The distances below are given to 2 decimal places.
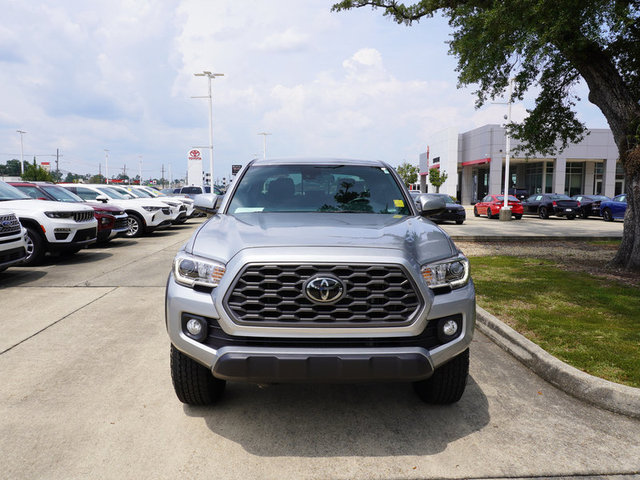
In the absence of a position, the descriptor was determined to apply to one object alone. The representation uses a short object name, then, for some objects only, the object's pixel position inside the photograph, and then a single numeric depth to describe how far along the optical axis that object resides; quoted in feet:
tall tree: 24.66
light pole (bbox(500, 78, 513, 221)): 86.10
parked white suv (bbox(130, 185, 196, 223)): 58.80
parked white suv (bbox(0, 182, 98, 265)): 31.14
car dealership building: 156.35
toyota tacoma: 9.09
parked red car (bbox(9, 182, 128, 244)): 39.40
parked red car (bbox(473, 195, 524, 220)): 87.92
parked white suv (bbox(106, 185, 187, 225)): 56.39
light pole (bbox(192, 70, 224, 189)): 119.38
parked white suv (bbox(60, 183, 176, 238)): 51.08
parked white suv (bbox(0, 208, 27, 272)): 24.89
